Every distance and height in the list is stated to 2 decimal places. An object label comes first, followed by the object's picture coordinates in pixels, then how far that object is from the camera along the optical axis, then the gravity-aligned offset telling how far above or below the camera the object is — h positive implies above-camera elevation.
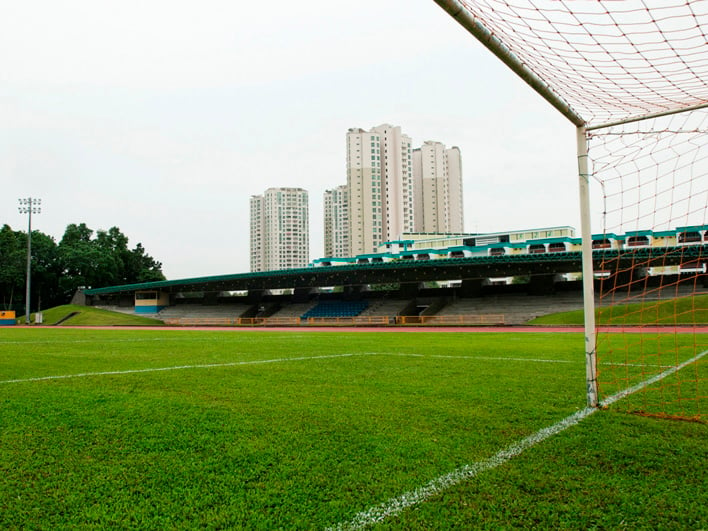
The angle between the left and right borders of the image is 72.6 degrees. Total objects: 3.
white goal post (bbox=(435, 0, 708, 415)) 3.96 +2.11
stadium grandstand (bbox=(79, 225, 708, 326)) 31.17 -0.63
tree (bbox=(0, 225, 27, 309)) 51.31 +2.68
